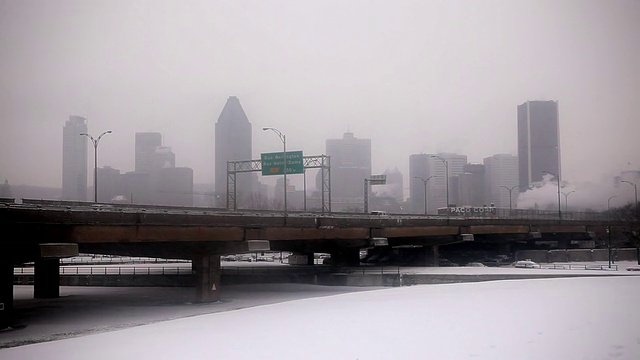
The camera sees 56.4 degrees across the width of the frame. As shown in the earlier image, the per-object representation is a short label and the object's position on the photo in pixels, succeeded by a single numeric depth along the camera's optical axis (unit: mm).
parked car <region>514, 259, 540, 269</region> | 69100
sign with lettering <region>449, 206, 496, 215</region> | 135250
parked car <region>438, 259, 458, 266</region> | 88900
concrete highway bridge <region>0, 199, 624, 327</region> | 37438
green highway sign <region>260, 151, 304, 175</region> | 74938
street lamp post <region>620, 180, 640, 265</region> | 56906
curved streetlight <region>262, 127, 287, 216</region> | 67925
